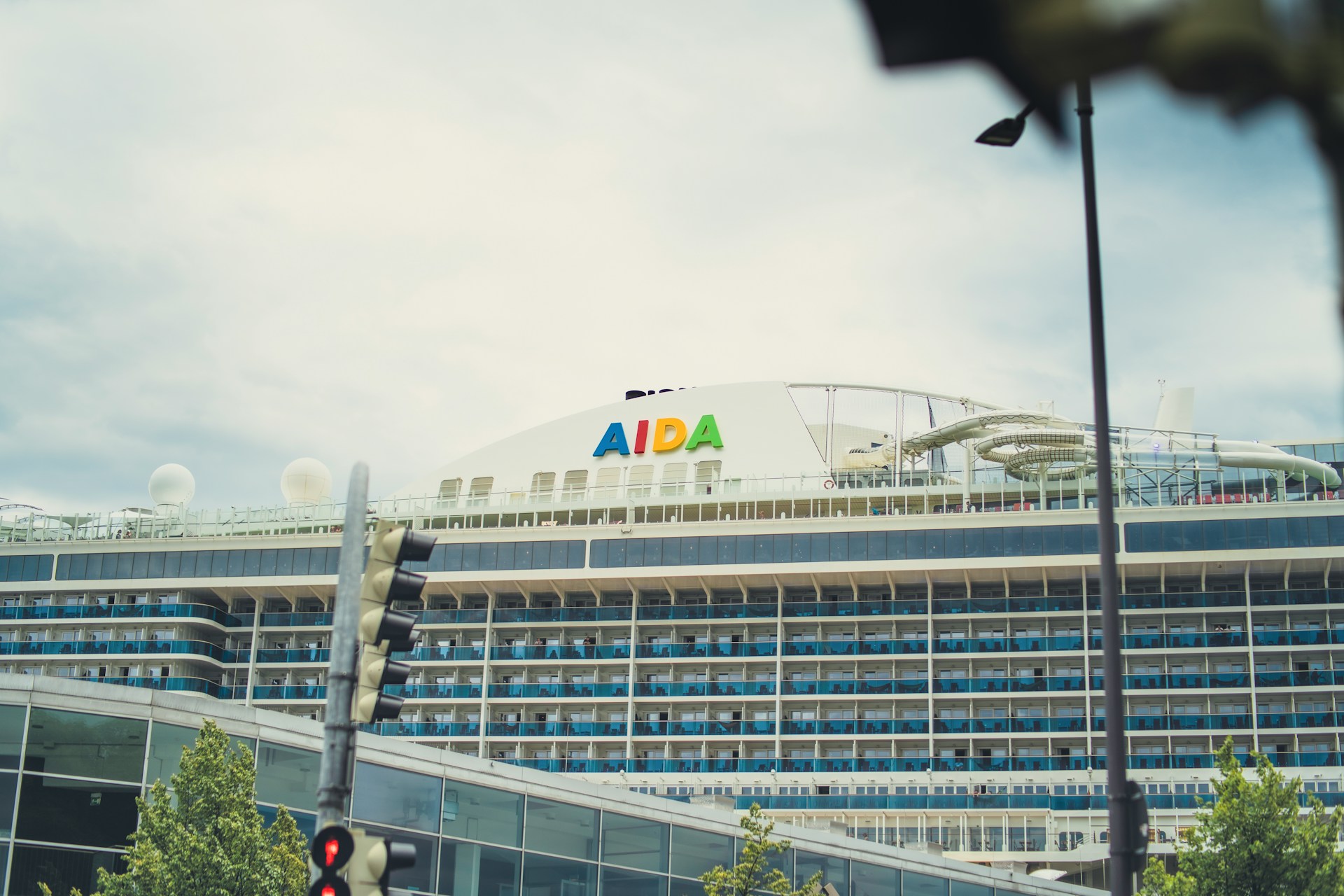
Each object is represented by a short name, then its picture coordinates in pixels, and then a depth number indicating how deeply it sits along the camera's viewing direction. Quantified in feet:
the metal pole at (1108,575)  48.62
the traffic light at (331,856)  50.55
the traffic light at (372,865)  50.14
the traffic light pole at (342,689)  51.96
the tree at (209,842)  100.58
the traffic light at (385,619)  52.60
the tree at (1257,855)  128.67
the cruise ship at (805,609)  284.82
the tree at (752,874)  127.54
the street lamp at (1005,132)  53.31
